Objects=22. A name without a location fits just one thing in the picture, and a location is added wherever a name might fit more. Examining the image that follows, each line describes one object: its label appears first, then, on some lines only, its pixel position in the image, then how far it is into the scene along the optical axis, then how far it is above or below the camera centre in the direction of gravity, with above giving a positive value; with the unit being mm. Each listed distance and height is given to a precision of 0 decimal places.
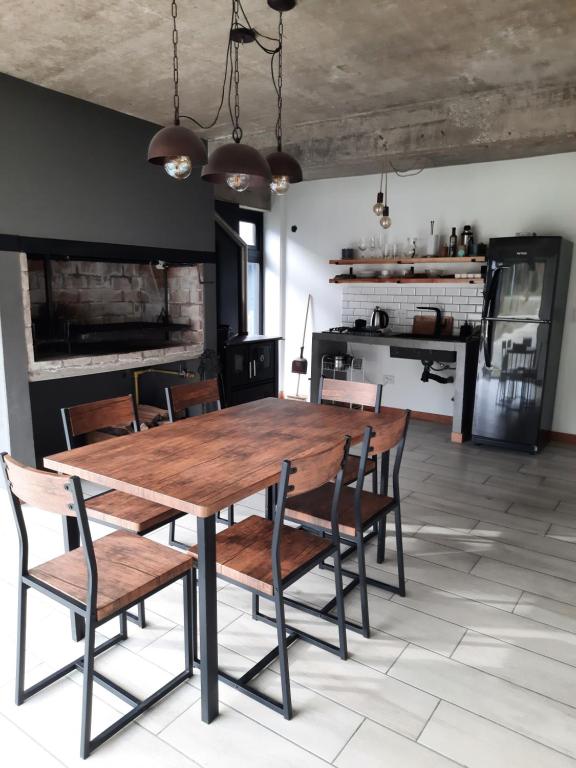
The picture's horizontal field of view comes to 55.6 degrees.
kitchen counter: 5000 -582
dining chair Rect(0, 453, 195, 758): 1645 -953
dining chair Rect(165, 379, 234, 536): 2994 -598
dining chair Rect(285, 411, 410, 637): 2238 -939
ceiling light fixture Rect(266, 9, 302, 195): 2660 +597
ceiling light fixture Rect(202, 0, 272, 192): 2209 +514
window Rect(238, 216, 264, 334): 6719 +348
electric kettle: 5883 -259
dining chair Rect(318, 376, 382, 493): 3016 -585
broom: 6625 -828
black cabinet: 5078 -721
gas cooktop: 5707 -386
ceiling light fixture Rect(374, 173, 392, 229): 4926 +686
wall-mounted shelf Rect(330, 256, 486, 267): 5234 +351
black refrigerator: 4496 -345
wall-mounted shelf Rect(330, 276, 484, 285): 5324 +156
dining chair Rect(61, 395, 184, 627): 2279 -924
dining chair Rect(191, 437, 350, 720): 1824 -949
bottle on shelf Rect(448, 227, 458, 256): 5355 +501
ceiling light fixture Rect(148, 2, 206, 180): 2184 +566
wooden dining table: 1782 -649
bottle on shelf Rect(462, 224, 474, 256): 5285 +533
